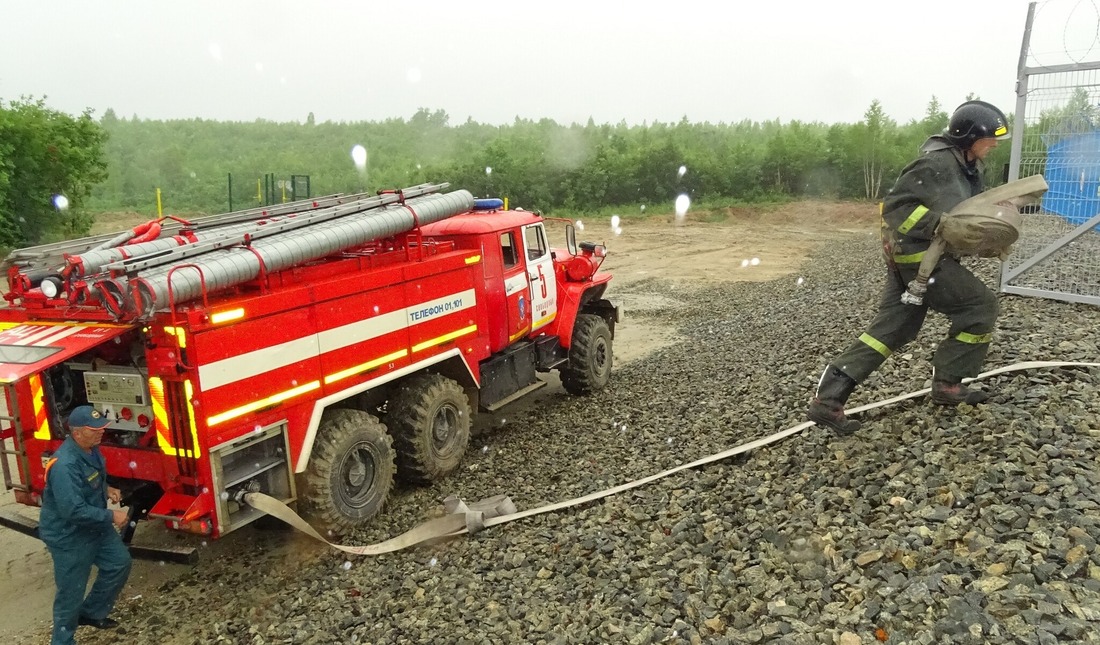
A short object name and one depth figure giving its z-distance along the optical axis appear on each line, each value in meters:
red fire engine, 4.85
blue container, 7.70
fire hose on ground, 5.43
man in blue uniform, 4.47
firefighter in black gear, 4.76
